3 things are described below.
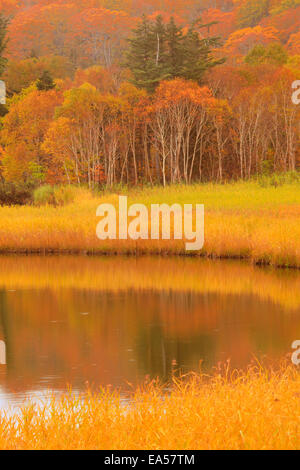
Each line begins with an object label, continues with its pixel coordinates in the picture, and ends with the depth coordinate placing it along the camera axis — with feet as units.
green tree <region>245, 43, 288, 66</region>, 197.77
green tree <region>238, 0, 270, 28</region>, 291.17
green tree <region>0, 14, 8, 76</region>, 182.60
